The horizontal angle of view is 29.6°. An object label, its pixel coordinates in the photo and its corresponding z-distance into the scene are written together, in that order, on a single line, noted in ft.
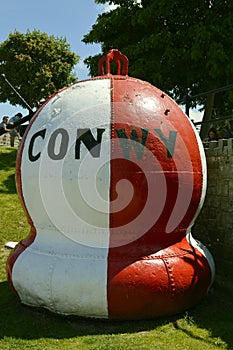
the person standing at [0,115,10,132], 46.12
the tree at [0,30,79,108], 79.56
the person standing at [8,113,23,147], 45.40
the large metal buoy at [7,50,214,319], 14.61
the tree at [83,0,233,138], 40.24
